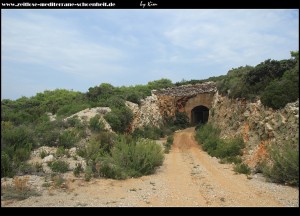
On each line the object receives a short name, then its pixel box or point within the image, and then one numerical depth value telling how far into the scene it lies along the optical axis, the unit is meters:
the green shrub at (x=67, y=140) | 15.11
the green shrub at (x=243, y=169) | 12.07
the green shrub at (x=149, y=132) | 22.83
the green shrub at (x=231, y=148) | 15.29
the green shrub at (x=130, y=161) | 11.17
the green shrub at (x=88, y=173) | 10.43
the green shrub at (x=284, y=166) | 9.64
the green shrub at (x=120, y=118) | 20.03
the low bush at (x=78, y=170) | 10.86
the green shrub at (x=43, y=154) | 12.90
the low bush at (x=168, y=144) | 18.45
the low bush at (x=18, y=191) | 8.09
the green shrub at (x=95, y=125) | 18.11
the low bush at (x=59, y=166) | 11.31
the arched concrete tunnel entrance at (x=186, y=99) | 31.78
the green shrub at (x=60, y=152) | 13.42
